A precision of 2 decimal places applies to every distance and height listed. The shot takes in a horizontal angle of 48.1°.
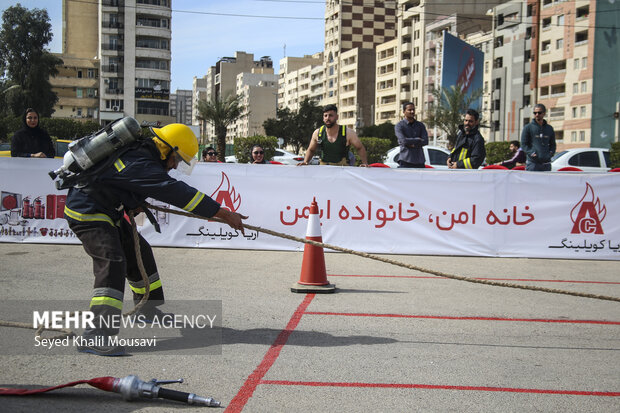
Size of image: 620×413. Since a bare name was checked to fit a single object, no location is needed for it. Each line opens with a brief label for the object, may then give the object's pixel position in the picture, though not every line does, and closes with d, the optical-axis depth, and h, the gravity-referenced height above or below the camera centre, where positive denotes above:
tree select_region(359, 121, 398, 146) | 90.44 +3.55
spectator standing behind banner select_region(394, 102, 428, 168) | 11.70 +0.33
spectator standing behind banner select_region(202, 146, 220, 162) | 15.84 +0.00
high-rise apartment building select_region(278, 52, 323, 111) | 148.12 +17.29
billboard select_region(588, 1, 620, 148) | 63.06 +8.35
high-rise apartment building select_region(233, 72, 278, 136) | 173.00 +14.65
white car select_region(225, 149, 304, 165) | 33.91 -0.09
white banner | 10.60 -0.80
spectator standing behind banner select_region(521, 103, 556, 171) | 12.43 +0.36
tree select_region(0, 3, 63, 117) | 73.62 +9.98
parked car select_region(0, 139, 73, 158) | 20.29 +0.13
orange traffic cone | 7.45 -1.20
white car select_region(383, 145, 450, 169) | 20.64 +0.09
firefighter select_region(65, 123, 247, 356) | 4.87 -0.36
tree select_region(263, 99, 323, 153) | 97.75 +4.60
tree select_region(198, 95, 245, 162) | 67.00 +4.32
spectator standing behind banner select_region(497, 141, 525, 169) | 15.13 +0.08
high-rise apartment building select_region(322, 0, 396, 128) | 128.75 +23.47
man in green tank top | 11.04 +0.26
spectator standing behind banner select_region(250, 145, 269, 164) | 13.56 +0.03
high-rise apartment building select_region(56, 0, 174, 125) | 94.50 +13.07
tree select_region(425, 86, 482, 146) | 54.81 +4.34
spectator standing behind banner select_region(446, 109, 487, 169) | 11.79 +0.20
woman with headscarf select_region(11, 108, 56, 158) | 11.66 +0.19
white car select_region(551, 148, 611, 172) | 19.20 +0.06
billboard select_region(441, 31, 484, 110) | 49.72 +7.07
